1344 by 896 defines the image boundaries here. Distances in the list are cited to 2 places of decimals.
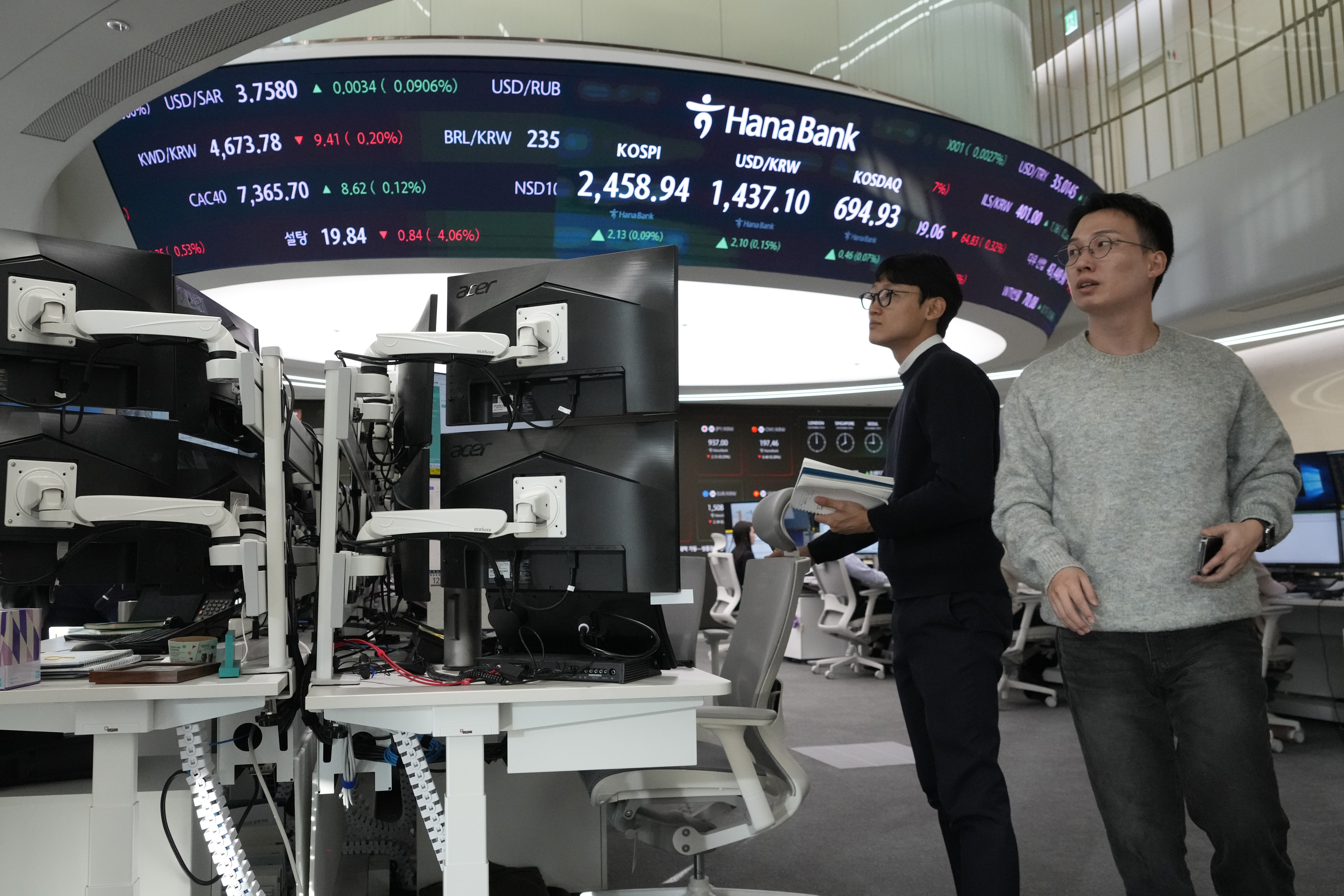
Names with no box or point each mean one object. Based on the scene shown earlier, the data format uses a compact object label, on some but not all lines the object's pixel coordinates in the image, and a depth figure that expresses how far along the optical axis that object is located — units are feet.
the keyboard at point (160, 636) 6.72
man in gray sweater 4.58
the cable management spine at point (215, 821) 5.29
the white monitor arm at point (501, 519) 5.43
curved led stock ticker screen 13.53
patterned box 5.27
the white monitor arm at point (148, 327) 5.53
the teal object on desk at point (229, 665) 5.52
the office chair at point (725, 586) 26.48
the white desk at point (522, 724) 5.19
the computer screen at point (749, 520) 29.35
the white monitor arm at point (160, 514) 5.32
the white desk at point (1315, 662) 15.33
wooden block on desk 5.24
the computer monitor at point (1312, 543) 15.53
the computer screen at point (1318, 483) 15.17
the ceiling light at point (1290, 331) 21.43
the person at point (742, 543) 24.90
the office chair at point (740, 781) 6.72
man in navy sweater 6.09
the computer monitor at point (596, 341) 5.70
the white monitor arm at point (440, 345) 5.59
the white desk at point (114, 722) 5.13
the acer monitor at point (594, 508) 5.57
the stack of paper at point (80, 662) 5.80
